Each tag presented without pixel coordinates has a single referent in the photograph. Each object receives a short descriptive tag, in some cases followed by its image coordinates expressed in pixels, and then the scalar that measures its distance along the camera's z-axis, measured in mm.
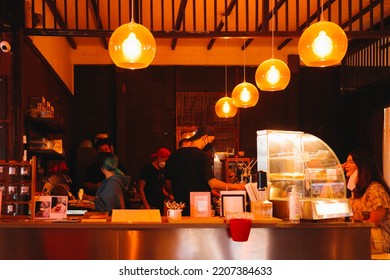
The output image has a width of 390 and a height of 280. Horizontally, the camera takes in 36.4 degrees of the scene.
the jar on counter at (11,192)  4512
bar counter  4074
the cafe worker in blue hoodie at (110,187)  4984
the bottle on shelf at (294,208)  4172
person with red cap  7668
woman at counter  4914
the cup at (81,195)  6929
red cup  3947
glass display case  4656
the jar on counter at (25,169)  4559
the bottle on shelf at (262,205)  4289
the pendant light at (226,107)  8828
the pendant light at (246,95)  7594
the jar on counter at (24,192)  4520
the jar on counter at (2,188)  4543
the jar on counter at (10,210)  4738
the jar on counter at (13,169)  4531
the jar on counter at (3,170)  4555
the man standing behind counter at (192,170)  5332
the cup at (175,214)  4270
